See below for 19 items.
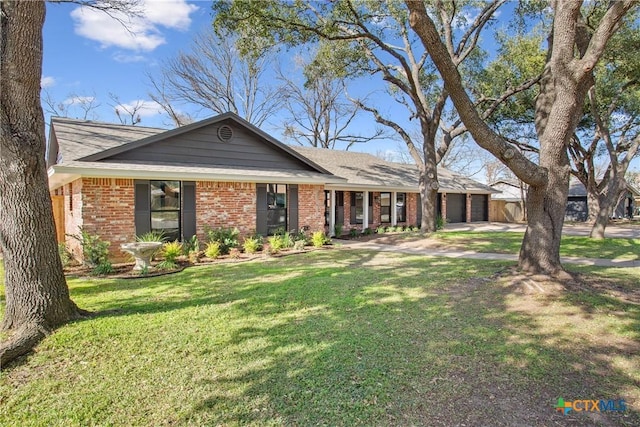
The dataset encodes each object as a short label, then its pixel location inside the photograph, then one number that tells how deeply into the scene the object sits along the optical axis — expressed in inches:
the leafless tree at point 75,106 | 953.5
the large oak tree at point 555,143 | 231.0
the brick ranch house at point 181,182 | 362.3
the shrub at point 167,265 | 333.4
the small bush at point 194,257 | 368.6
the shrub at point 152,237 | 369.6
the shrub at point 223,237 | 413.7
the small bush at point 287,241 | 456.8
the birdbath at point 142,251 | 314.0
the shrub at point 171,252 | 348.1
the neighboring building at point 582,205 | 1189.7
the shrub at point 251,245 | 420.3
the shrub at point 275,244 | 432.1
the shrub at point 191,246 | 393.4
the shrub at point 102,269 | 311.7
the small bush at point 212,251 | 386.4
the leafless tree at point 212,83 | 992.9
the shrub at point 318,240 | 480.7
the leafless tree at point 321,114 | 1141.1
